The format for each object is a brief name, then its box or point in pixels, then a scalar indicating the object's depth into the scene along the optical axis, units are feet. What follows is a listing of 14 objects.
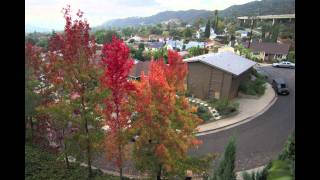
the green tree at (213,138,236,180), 23.93
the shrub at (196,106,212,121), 57.82
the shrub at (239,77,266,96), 74.32
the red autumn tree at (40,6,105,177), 29.71
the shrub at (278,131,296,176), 22.38
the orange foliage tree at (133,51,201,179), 29.07
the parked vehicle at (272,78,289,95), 74.48
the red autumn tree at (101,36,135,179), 27.42
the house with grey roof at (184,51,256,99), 67.66
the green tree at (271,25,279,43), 166.54
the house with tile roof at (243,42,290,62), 128.50
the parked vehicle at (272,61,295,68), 111.65
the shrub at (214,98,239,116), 60.69
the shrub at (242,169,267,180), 25.64
